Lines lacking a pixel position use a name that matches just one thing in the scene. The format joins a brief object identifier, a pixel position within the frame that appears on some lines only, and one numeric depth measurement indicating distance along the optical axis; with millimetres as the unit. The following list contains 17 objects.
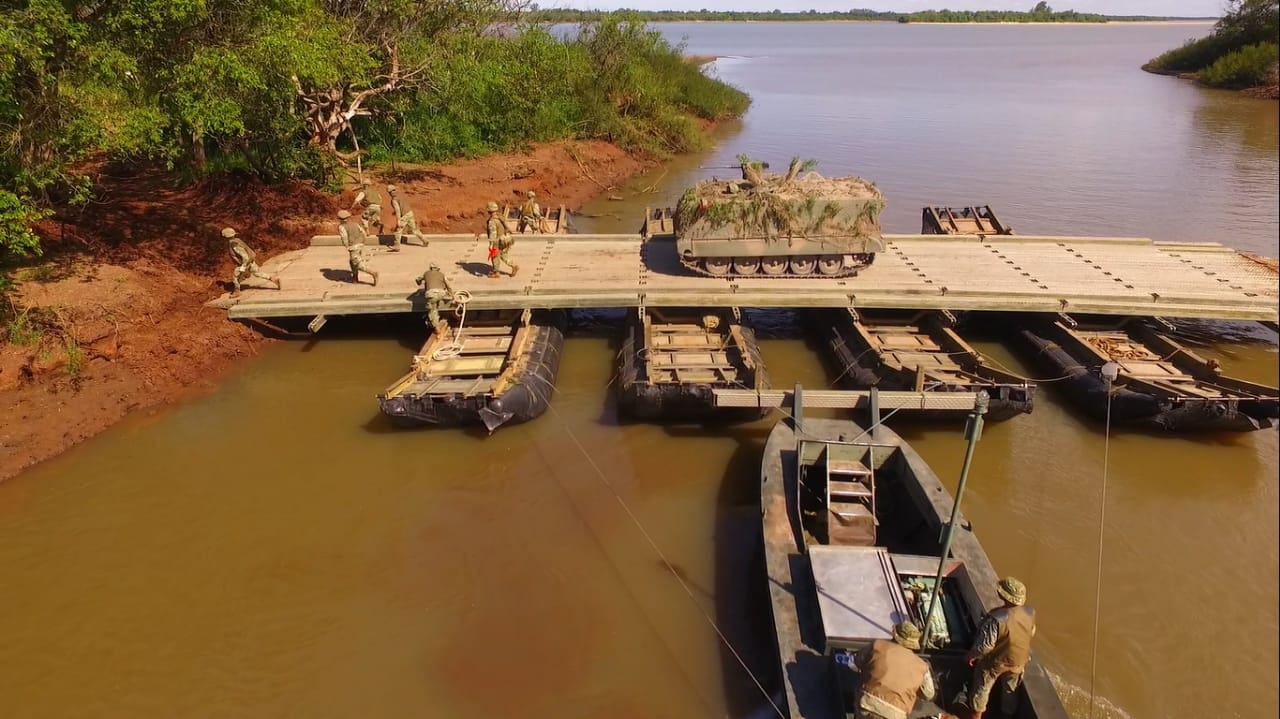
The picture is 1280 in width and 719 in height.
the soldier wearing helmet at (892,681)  4984
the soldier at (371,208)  15819
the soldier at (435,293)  12266
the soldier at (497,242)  13570
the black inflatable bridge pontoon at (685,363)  10672
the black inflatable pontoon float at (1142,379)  9859
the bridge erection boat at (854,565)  5914
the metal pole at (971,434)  4961
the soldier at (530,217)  17641
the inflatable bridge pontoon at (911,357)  10500
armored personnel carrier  12969
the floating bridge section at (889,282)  12609
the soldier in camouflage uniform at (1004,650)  5293
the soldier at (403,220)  15664
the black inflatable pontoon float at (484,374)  10367
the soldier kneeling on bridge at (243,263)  13570
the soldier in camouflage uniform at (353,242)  13539
